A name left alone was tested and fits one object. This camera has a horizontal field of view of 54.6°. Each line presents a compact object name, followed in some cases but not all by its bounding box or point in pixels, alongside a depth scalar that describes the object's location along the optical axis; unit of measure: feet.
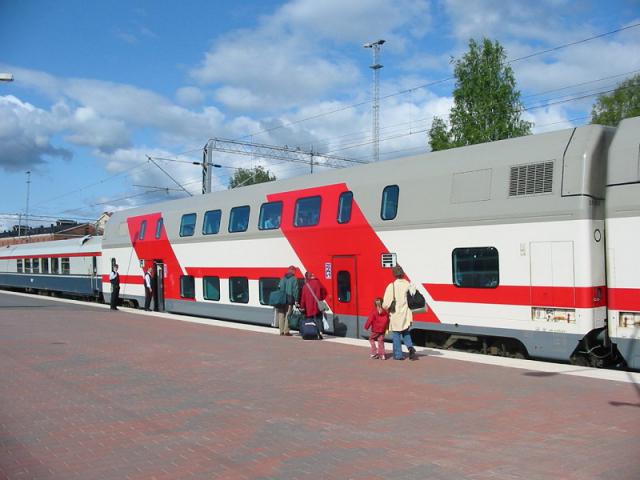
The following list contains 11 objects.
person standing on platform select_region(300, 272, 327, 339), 45.14
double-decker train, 32.24
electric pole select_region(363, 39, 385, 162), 114.34
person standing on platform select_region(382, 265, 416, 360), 36.09
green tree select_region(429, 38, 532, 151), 92.12
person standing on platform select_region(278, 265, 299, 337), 47.98
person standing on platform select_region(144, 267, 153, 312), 73.15
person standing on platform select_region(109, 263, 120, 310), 74.49
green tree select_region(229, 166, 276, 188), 264.76
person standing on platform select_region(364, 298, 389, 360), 36.61
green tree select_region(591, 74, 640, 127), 118.01
